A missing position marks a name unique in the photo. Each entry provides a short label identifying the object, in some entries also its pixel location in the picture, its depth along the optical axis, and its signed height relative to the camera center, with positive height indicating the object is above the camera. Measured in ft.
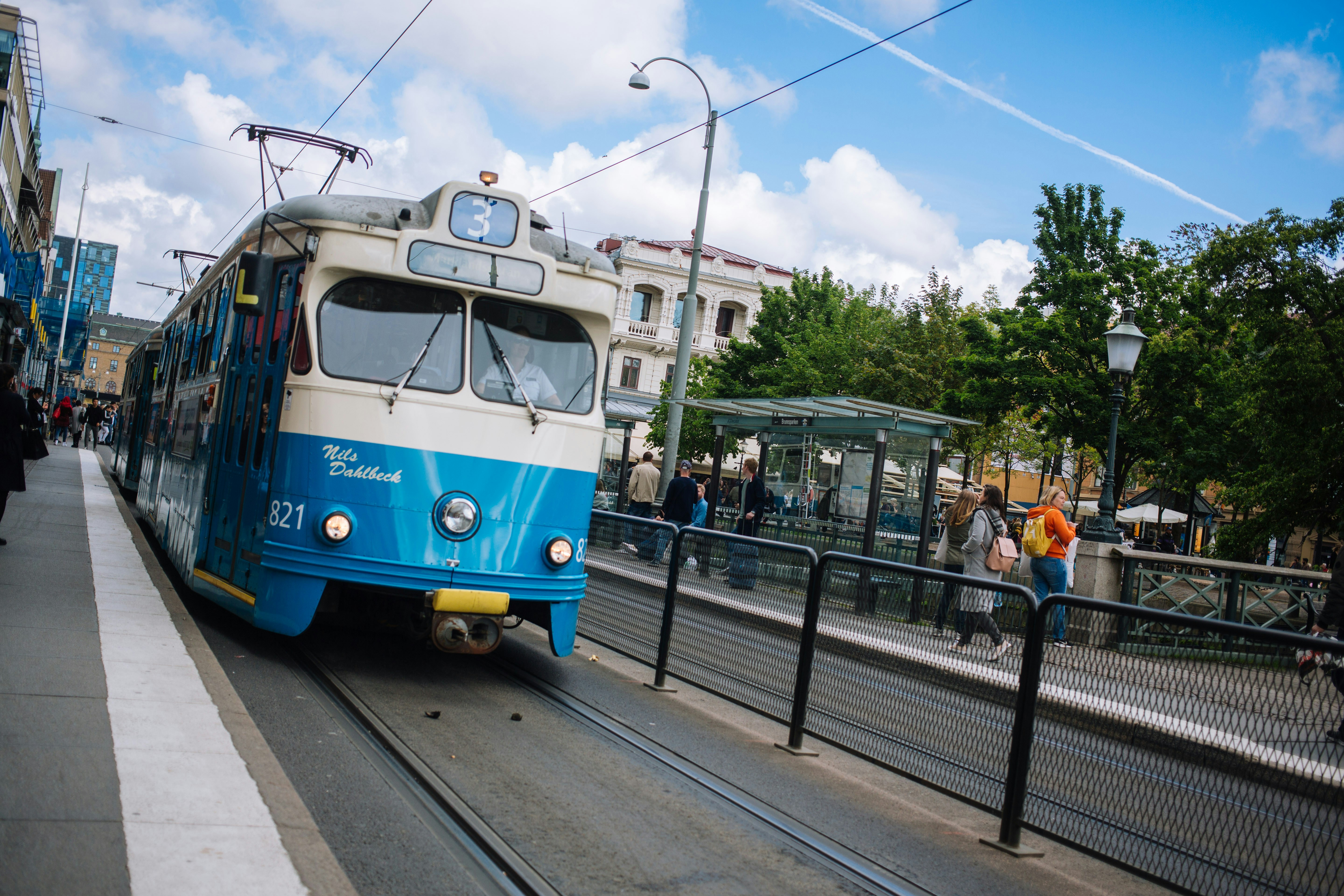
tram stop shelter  50.37 +2.91
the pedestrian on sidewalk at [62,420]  128.06 -2.65
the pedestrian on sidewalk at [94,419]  140.36 -2.21
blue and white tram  22.66 +0.59
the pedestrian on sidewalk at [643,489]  57.77 -0.52
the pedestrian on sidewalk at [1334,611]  25.94 -0.78
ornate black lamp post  44.45 +7.11
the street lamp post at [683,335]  69.15 +9.34
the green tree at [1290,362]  55.16 +10.10
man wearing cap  53.93 -0.77
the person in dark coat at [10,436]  33.14 -1.34
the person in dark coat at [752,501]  56.95 -0.35
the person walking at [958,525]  37.22 -0.08
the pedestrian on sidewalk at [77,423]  139.13 -2.99
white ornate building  197.67 +31.17
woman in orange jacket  38.52 -0.56
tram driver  24.30 +1.92
